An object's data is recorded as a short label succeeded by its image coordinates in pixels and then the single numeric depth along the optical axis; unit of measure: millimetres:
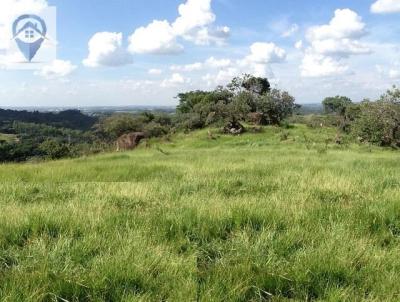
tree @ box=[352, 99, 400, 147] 36125
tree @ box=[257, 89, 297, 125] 50822
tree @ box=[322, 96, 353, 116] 93938
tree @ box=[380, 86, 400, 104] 37312
